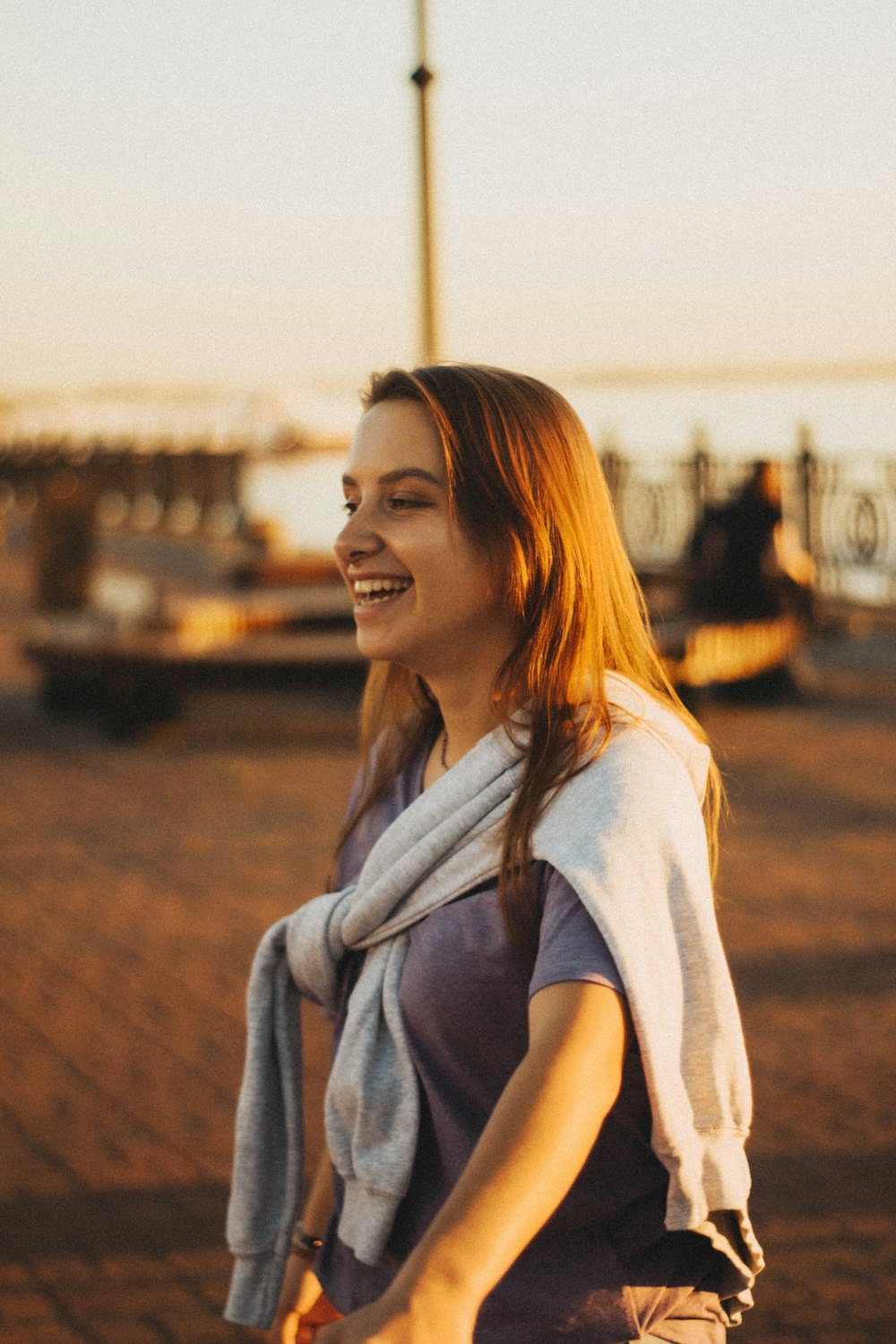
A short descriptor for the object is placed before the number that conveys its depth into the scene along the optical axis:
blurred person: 13.54
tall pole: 3.52
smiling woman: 1.70
